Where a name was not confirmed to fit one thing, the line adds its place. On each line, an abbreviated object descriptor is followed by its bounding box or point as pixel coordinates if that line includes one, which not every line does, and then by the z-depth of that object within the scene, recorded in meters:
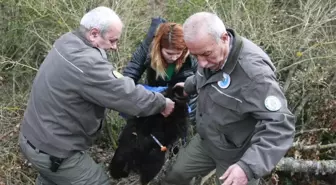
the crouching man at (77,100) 3.24
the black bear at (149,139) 3.73
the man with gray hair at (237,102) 2.77
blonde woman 3.81
